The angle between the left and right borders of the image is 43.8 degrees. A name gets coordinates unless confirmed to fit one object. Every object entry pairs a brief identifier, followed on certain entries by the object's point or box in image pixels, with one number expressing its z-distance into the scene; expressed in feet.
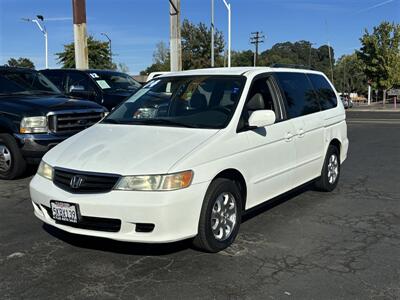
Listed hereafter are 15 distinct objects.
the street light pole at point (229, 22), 116.98
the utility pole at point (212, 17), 124.82
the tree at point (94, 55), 134.40
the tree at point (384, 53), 156.04
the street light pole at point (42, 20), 121.90
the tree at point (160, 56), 229.66
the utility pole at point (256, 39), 199.93
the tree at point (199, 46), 173.37
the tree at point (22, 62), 291.83
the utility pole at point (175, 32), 51.57
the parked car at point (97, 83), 36.11
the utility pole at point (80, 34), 46.75
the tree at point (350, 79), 337.93
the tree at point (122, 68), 240.83
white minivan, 13.21
